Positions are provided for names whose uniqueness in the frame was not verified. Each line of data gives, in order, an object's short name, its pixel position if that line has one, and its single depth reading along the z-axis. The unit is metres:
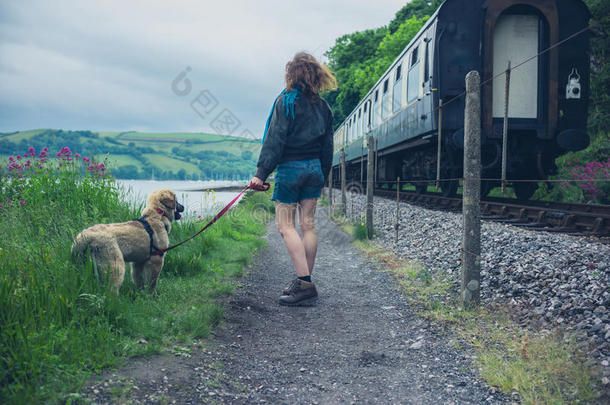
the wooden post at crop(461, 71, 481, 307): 3.59
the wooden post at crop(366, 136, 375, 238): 7.79
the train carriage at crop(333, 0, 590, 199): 7.59
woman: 3.70
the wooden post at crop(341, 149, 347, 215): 11.22
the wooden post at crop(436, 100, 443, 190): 6.88
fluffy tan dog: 2.95
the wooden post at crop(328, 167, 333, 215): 13.53
